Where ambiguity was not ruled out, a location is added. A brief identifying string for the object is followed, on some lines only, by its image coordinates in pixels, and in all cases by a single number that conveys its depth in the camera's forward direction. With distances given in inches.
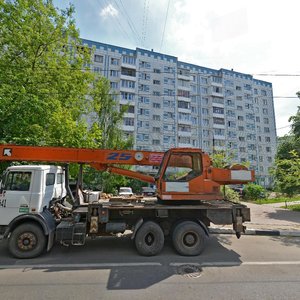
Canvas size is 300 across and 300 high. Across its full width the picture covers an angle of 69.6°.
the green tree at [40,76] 365.4
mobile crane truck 234.2
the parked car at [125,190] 988.4
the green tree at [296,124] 748.0
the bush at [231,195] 614.9
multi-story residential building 1738.4
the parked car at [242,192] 1009.8
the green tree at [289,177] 535.6
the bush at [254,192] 938.7
